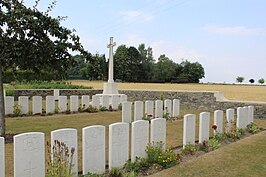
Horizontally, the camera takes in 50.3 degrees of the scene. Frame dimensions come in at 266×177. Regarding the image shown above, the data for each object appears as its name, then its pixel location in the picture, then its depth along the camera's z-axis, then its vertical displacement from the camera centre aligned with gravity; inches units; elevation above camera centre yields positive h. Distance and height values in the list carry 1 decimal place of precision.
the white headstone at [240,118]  352.2 -48.5
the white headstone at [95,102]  568.4 -45.3
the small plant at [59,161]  155.9 -47.3
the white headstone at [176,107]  510.6 -49.7
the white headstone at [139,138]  211.5 -44.9
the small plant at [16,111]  476.7 -53.4
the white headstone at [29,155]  151.8 -41.6
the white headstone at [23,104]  488.1 -42.8
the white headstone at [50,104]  509.0 -44.8
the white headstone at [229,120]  330.6 -47.4
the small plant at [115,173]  186.4 -62.1
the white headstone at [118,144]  194.5 -45.5
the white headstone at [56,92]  763.7 -34.1
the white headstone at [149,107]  464.0 -45.4
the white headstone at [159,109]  478.0 -49.7
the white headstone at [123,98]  638.8 -41.9
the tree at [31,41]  269.3 +37.7
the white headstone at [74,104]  540.7 -46.9
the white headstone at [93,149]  179.9 -45.7
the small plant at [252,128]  365.9 -64.0
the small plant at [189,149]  249.3 -62.1
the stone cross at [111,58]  671.8 +51.5
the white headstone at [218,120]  310.0 -45.0
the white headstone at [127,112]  422.5 -48.7
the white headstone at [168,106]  497.0 -47.1
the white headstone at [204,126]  280.8 -47.2
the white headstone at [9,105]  475.8 -43.6
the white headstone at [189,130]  260.3 -46.6
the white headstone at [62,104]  531.8 -46.3
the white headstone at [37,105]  496.6 -45.3
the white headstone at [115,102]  599.0 -47.8
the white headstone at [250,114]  384.0 -46.5
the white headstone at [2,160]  148.5 -43.0
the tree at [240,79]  3458.7 +9.1
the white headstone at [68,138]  166.8 -35.3
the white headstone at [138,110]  437.7 -47.5
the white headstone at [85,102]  560.1 -44.6
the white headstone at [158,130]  227.8 -41.4
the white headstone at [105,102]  583.5 -46.4
